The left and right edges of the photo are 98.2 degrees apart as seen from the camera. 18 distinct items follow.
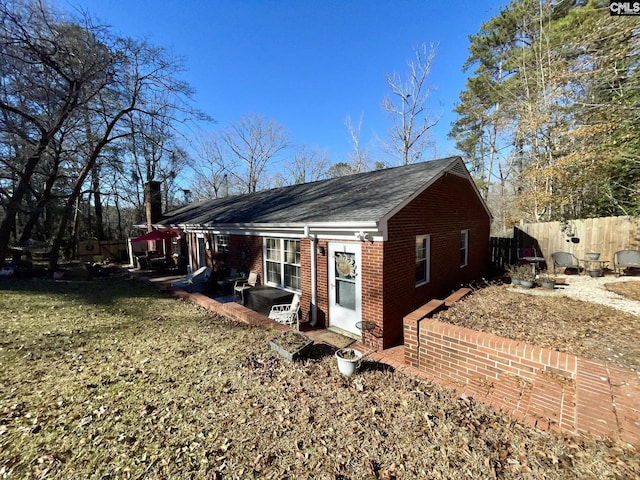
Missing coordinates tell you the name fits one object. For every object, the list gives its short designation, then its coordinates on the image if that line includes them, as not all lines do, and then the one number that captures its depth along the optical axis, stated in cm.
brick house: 632
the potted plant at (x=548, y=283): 826
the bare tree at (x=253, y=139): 3069
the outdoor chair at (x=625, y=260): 970
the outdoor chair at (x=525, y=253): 1203
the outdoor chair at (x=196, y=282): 1124
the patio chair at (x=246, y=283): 948
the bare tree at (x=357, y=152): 2602
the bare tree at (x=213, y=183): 3275
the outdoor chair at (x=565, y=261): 1081
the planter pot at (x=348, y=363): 416
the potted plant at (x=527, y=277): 853
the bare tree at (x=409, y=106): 2006
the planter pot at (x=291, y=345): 457
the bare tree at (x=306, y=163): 3355
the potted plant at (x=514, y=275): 884
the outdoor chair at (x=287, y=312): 737
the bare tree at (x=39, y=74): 1019
